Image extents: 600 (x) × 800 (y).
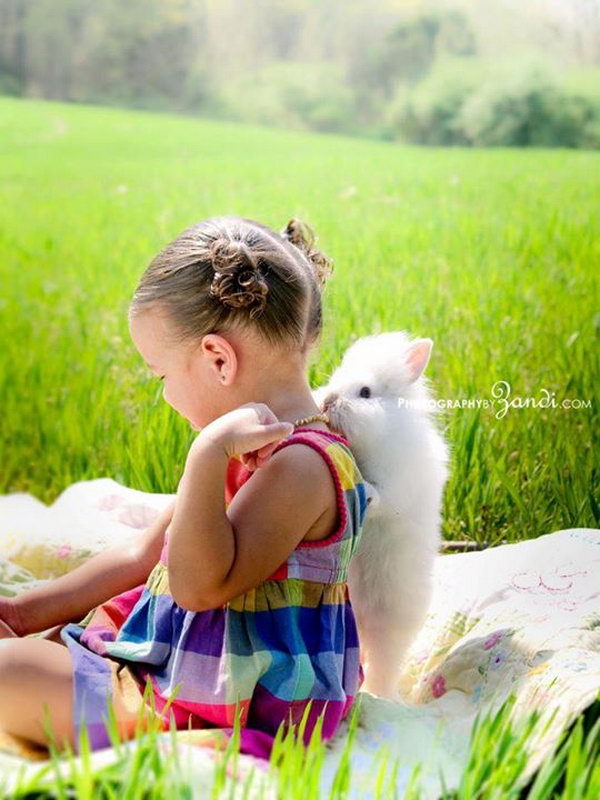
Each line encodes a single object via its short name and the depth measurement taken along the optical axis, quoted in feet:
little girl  5.57
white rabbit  6.03
